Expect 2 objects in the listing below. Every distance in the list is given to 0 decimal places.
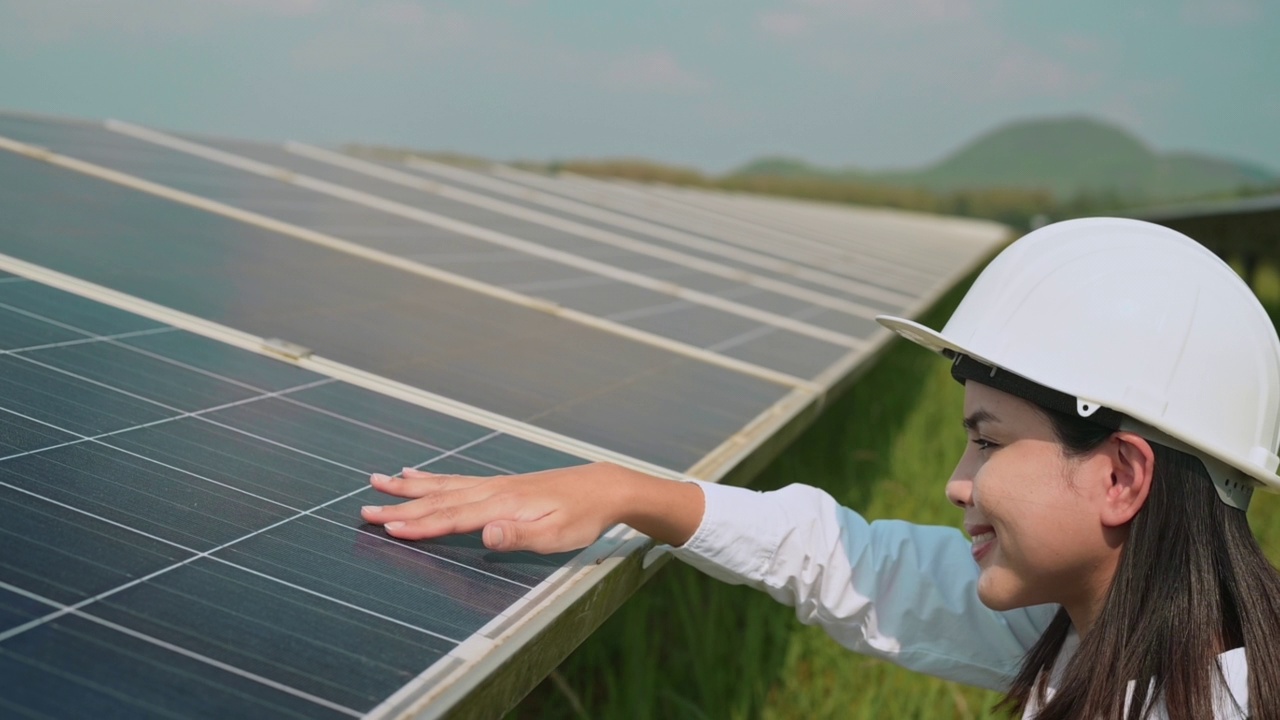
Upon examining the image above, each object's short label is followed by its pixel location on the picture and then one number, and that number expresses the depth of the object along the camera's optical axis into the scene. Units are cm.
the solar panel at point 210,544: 99
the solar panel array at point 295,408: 103
